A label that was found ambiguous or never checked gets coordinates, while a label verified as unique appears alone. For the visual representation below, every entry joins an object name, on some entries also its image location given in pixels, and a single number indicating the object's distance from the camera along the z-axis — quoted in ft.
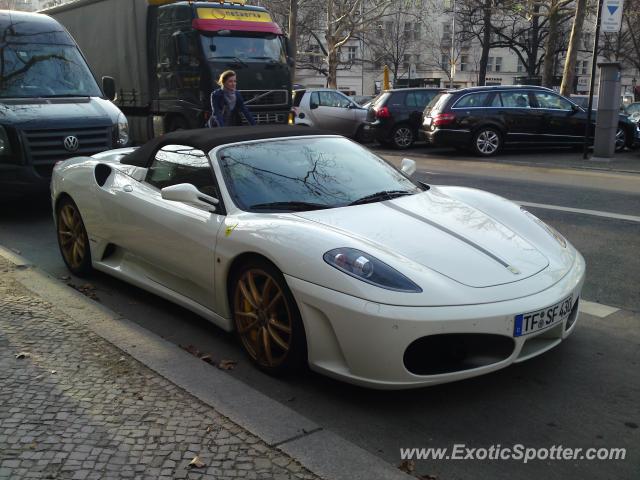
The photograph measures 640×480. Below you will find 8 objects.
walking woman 29.86
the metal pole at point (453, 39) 195.83
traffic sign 44.91
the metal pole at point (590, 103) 46.77
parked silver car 62.80
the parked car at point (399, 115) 57.98
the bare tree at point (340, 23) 143.23
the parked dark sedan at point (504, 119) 50.80
